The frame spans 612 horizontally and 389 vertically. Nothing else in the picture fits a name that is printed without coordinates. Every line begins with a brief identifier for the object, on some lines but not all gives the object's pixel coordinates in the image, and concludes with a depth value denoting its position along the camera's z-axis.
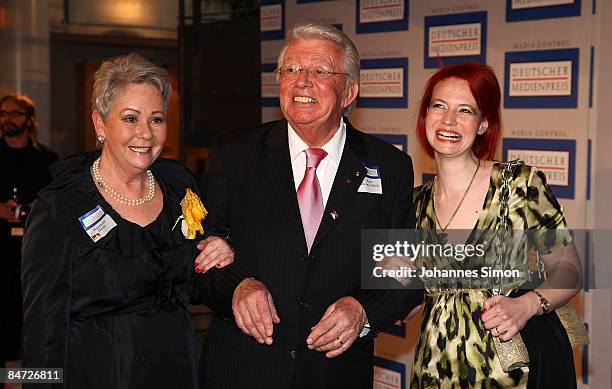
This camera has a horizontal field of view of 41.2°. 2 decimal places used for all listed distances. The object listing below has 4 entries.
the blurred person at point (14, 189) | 6.38
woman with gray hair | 2.79
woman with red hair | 3.02
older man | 3.04
